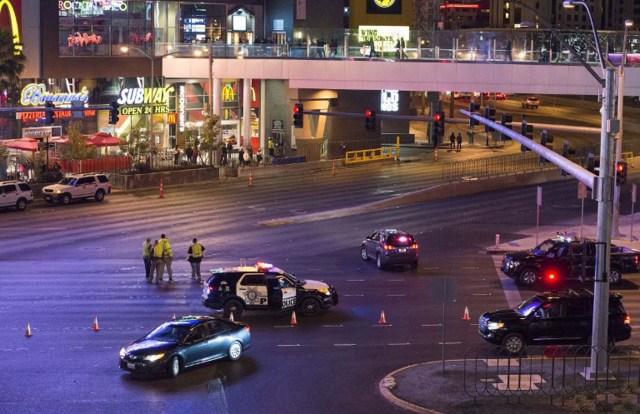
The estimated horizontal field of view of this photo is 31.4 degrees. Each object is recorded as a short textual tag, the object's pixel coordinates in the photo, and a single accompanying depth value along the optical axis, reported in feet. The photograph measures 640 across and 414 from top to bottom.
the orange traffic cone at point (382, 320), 100.83
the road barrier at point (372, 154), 254.27
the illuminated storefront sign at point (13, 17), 222.69
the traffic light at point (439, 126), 156.48
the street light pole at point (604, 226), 80.89
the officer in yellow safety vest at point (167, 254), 119.55
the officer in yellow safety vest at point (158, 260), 119.24
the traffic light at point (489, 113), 131.42
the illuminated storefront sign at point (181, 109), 264.93
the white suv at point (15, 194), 172.24
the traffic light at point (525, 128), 118.45
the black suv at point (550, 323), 91.56
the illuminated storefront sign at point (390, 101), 315.78
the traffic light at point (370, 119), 171.63
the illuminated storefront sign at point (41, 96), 225.97
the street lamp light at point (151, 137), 216.33
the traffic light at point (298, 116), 191.81
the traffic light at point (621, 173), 88.87
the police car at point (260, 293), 103.55
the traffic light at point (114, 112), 178.29
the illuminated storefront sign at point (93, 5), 237.66
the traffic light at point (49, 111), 170.68
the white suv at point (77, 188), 182.70
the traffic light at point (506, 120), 122.11
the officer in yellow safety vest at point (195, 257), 120.16
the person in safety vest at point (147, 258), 120.67
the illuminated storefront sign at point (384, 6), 299.17
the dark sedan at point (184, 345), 81.51
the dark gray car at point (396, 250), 128.57
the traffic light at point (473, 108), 137.08
